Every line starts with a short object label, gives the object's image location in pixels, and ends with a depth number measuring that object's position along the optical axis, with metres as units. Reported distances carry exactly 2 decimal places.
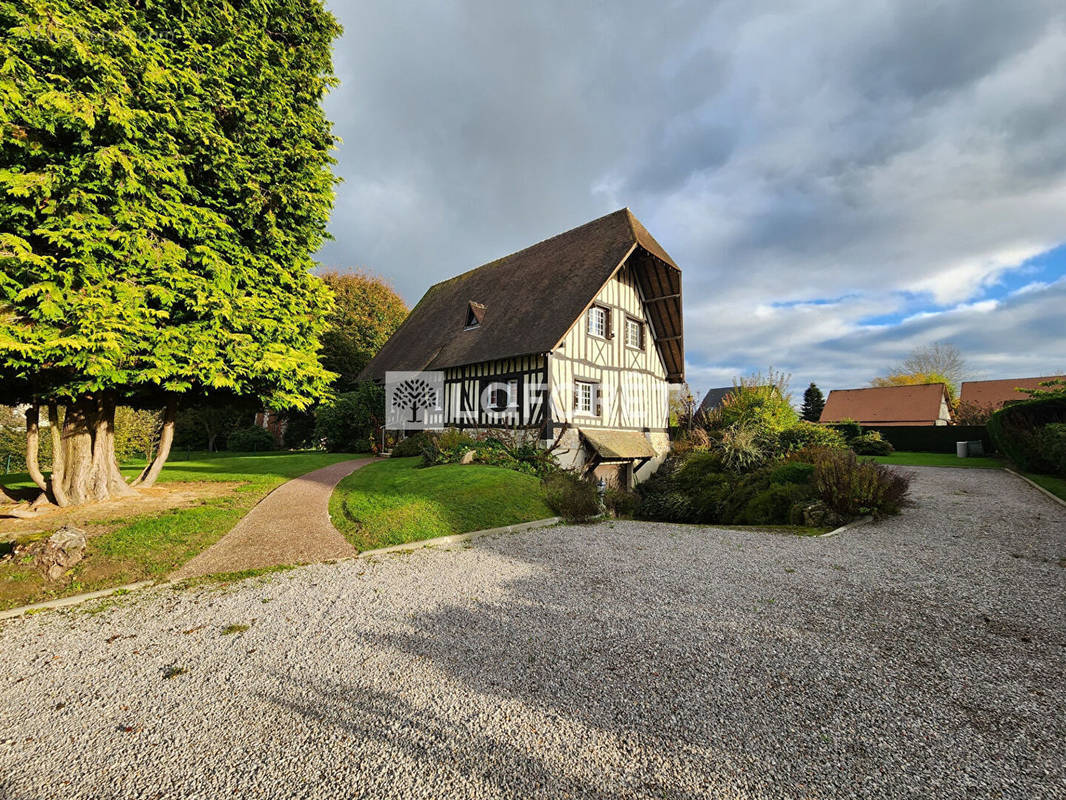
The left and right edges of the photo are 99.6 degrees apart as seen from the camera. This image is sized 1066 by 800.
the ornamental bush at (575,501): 8.91
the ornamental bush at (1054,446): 10.36
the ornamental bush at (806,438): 13.08
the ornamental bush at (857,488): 8.12
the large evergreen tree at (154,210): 5.95
